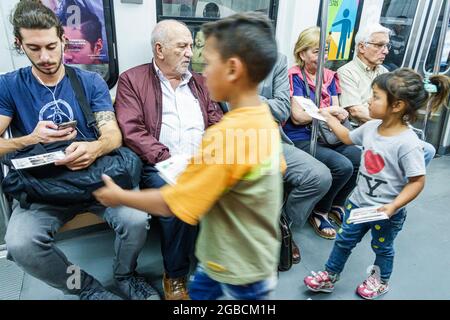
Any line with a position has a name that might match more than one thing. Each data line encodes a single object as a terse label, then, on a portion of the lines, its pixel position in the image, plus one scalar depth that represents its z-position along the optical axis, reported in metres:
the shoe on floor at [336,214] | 2.87
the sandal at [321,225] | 2.65
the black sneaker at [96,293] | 1.83
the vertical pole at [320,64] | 2.02
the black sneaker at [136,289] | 1.93
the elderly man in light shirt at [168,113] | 1.97
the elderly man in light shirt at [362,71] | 2.76
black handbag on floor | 2.15
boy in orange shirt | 0.99
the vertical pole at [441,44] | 2.99
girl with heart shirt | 1.66
